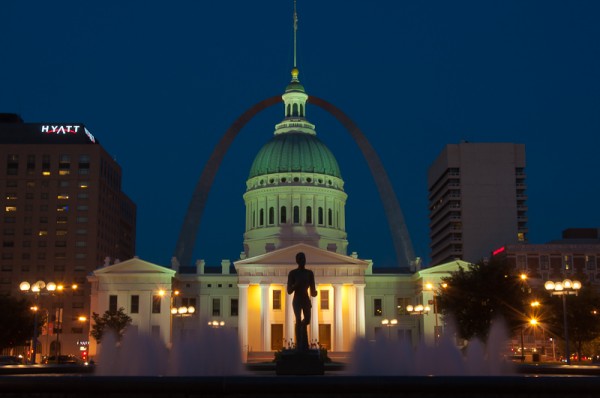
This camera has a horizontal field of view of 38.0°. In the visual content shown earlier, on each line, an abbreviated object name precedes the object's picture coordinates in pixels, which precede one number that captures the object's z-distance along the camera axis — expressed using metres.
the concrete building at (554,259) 114.00
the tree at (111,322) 103.00
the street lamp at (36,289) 62.12
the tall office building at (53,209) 146.38
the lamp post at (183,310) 91.38
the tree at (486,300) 79.56
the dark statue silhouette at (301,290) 39.72
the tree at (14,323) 85.82
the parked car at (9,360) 65.12
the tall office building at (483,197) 159.88
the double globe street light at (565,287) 57.16
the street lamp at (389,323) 109.66
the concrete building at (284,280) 114.69
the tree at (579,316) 82.69
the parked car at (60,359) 83.88
